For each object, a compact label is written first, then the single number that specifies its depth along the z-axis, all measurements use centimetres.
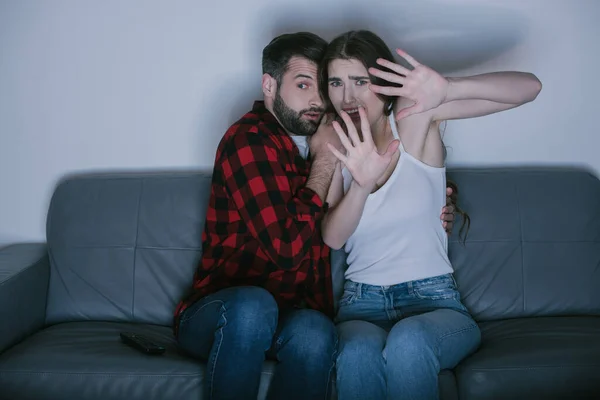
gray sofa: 220
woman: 177
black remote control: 196
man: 175
